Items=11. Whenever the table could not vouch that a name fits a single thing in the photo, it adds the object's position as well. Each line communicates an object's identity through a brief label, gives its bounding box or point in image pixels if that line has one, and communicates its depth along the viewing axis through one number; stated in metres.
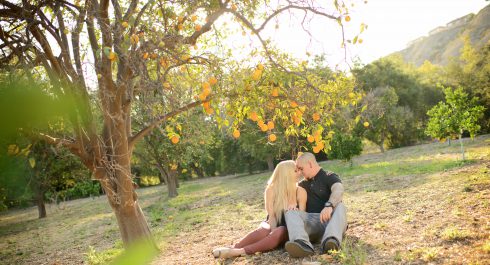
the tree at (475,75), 31.52
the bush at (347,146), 20.50
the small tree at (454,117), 14.61
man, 5.16
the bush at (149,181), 43.29
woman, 5.71
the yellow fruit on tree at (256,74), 4.17
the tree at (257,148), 29.51
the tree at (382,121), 30.64
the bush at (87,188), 30.61
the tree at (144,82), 4.41
